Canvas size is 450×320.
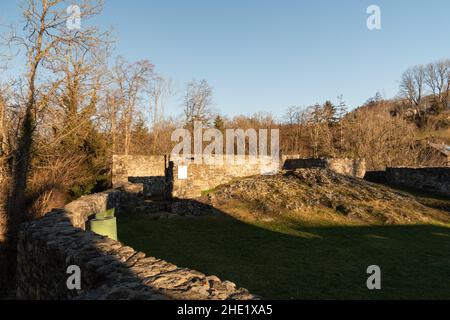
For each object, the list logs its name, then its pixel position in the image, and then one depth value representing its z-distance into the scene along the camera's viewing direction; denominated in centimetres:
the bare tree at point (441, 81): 6125
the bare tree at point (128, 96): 3048
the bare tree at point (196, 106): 4000
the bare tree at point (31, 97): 1086
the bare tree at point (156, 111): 3584
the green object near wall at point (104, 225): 730
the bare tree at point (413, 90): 6170
